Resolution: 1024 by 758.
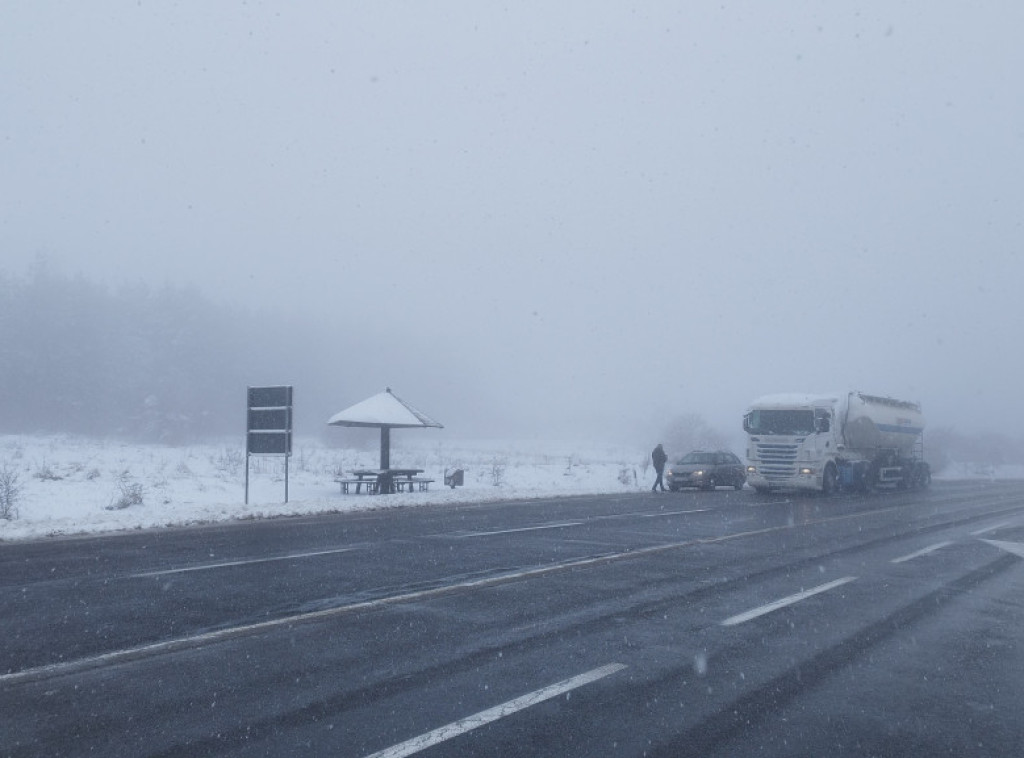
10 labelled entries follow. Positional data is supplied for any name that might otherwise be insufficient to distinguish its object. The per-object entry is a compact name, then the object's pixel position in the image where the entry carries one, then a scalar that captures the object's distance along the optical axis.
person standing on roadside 31.59
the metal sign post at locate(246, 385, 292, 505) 20.86
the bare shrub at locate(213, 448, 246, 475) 33.16
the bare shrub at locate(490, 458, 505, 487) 32.84
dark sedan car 32.50
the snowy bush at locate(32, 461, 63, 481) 25.38
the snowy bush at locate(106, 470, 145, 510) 20.34
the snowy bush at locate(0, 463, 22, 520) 17.84
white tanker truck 29.28
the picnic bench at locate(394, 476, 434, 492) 26.98
